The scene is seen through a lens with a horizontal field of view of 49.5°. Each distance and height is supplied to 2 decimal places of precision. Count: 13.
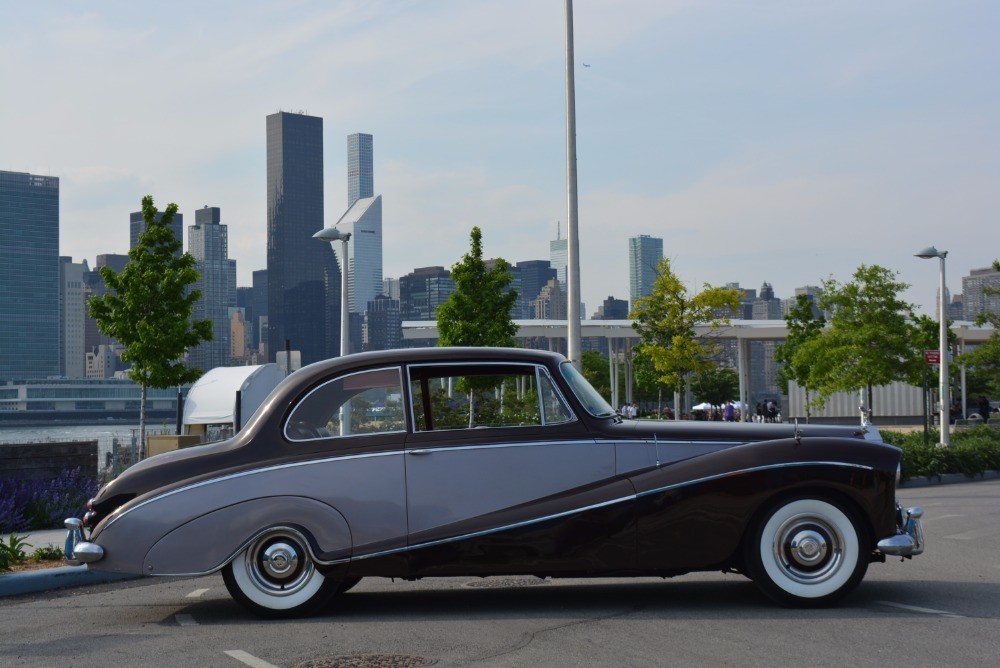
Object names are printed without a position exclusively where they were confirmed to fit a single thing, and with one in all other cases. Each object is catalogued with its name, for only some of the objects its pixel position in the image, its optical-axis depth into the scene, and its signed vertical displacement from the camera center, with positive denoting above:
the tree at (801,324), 57.84 +3.20
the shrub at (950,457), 21.97 -1.61
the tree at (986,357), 38.00 +0.82
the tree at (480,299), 34.53 +2.79
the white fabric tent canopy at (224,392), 34.25 -0.08
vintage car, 7.26 -0.76
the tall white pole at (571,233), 18.03 +2.59
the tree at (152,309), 26.34 +2.00
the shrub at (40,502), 12.70 -1.36
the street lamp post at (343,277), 25.35 +2.69
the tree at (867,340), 36.66 +1.44
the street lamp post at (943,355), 27.30 +0.67
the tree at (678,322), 35.22 +2.07
